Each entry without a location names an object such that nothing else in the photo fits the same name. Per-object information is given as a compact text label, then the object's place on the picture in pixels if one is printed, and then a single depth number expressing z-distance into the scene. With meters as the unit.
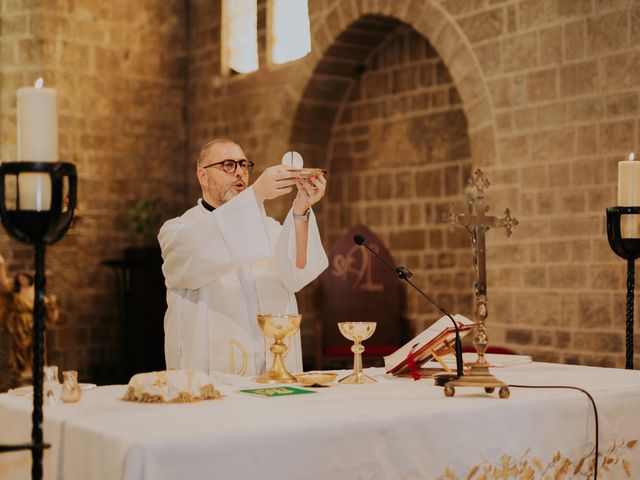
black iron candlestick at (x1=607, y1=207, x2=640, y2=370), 3.47
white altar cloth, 2.10
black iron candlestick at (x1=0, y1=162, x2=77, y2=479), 2.07
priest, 3.56
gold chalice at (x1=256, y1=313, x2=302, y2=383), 2.96
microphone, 2.77
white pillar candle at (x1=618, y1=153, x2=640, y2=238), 3.42
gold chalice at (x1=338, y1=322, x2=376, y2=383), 3.00
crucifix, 2.73
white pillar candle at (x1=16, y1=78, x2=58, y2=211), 2.13
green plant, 9.23
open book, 3.04
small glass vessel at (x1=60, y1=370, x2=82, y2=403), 2.57
